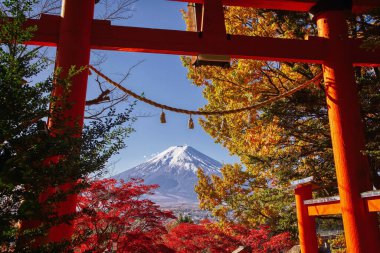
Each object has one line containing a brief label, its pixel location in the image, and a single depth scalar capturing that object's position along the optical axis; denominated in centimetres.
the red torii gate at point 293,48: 343
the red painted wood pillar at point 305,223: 432
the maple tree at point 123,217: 640
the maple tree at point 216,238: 947
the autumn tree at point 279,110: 634
